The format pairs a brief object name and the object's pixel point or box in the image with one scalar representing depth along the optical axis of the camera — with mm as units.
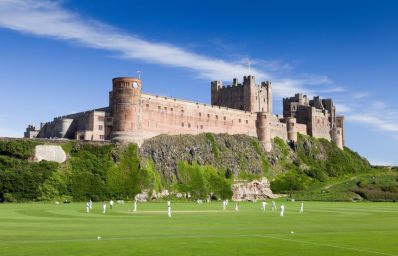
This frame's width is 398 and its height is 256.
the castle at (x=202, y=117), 119812
